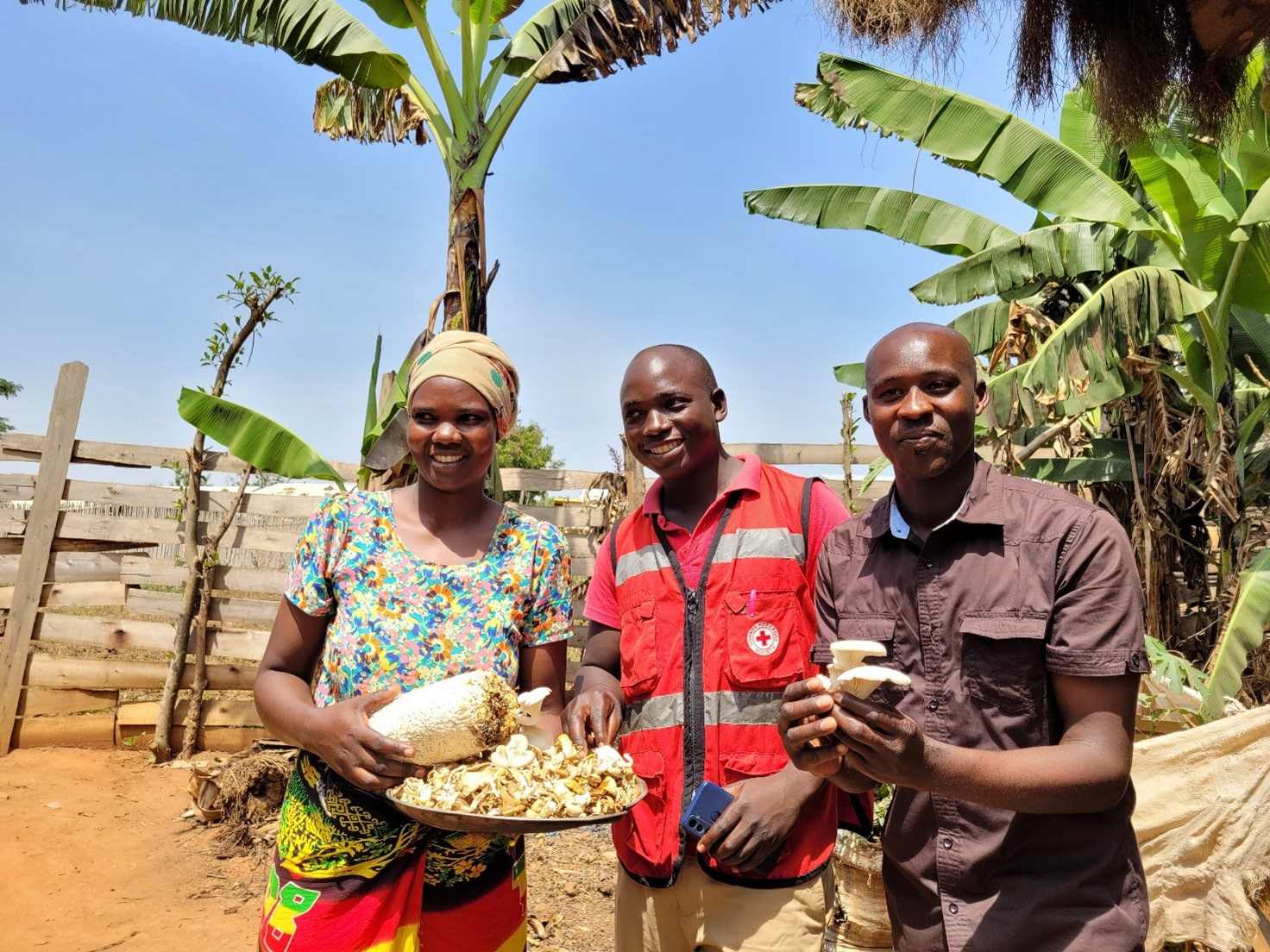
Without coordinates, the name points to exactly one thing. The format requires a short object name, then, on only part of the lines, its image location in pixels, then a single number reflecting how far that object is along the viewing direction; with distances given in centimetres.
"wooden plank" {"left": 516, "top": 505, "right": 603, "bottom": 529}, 598
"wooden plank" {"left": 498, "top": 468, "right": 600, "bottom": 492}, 598
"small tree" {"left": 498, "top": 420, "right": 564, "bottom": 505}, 1844
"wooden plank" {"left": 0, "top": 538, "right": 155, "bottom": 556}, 684
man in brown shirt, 140
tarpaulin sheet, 290
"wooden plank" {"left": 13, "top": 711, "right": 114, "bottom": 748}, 668
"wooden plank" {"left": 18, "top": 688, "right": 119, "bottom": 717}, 671
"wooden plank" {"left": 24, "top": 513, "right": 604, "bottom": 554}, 662
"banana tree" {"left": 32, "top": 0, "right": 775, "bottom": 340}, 505
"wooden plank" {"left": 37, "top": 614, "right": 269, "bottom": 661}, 674
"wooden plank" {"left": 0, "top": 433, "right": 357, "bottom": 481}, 676
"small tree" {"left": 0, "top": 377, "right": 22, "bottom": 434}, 2312
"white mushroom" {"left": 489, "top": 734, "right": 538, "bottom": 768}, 185
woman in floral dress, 188
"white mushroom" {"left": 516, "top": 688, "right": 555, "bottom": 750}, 193
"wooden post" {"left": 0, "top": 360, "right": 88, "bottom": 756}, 664
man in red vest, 189
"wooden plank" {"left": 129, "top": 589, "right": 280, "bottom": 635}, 652
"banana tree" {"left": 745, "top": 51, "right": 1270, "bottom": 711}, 545
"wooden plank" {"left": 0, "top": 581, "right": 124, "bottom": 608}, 675
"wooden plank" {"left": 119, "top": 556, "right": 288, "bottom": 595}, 646
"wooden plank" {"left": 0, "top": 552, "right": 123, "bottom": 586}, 681
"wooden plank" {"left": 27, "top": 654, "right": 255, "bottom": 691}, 675
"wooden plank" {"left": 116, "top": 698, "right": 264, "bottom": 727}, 656
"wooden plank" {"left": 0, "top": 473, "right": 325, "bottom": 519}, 656
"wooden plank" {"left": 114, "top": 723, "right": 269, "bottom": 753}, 657
